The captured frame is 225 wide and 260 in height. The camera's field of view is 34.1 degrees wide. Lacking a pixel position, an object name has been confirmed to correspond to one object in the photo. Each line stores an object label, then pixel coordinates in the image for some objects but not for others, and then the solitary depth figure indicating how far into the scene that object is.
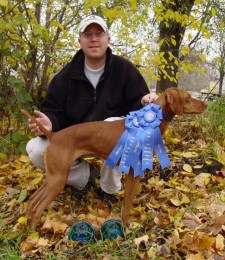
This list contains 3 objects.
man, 3.74
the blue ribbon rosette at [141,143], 3.21
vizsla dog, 3.17
